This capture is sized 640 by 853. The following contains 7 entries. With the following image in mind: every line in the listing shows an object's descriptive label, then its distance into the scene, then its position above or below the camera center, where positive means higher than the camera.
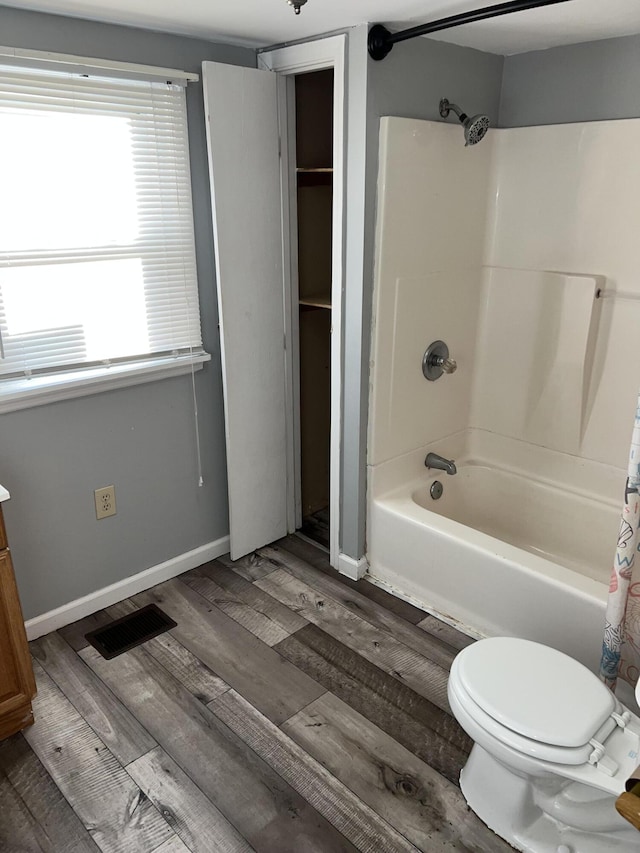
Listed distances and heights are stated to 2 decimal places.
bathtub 2.11 -1.22
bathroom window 1.96 -0.04
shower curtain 1.66 -1.05
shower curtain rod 1.70 +0.51
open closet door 2.31 -0.30
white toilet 1.48 -1.20
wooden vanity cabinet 1.81 -1.25
